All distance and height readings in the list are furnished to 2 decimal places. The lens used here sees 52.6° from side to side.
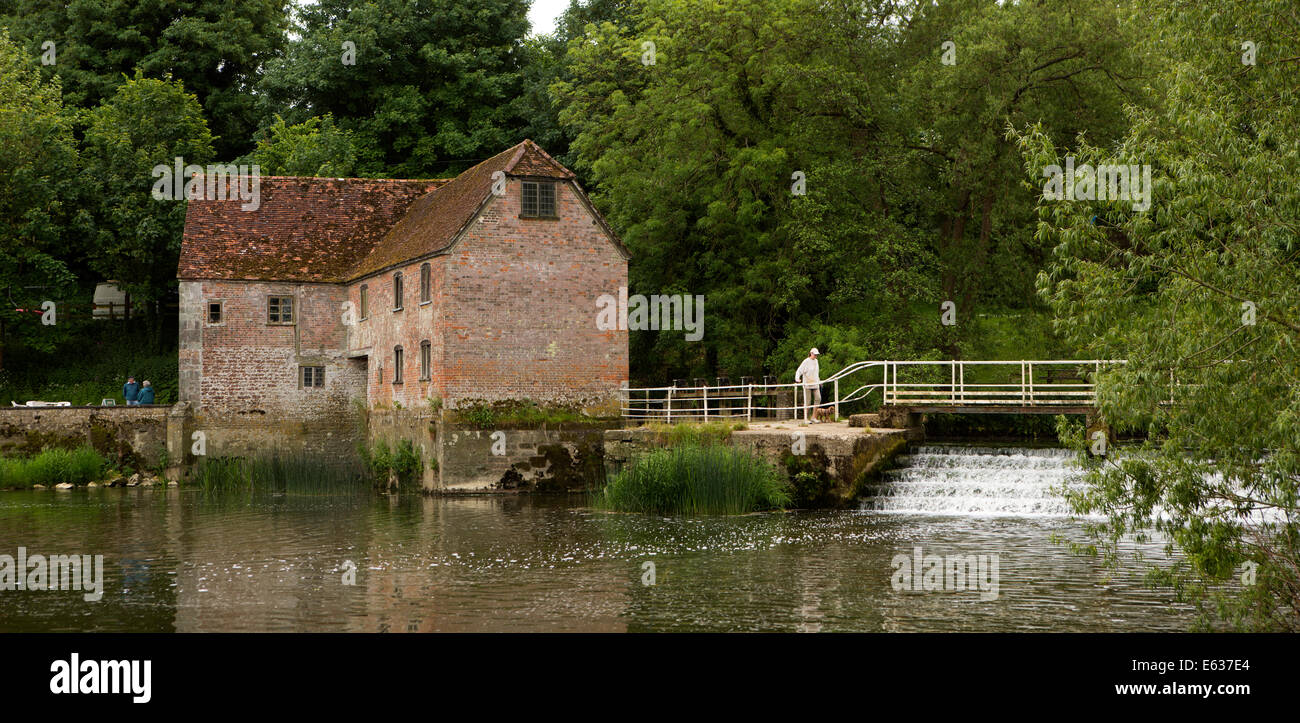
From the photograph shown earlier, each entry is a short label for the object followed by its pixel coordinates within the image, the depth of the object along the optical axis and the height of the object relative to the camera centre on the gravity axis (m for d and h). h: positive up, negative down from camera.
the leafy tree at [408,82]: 48.84 +11.82
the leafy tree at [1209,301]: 11.08 +0.72
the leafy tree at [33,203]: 43.47 +6.57
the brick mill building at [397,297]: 32.31 +2.60
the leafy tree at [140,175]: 44.31 +7.60
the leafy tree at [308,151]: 45.44 +8.63
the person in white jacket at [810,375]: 29.04 +0.29
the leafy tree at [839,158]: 34.69 +6.42
